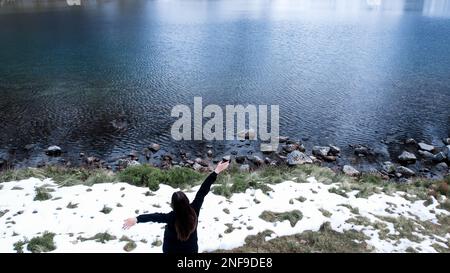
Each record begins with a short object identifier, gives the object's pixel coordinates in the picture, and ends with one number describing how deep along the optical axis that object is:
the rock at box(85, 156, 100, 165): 22.58
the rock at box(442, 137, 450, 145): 24.73
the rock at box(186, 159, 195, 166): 22.27
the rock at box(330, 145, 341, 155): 23.54
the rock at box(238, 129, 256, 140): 25.70
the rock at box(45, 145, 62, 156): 23.64
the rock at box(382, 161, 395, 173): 21.28
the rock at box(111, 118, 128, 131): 27.42
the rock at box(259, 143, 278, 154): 23.92
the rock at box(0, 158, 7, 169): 22.22
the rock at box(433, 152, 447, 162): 22.53
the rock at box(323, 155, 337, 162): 22.70
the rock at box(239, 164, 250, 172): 20.55
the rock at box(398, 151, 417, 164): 22.55
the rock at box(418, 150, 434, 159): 23.00
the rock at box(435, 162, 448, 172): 21.72
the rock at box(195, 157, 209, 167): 22.25
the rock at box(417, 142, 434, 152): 23.80
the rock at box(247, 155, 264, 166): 22.48
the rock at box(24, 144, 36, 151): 24.30
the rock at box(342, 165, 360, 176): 20.76
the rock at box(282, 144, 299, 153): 23.71
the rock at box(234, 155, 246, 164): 22.81
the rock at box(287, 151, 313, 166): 22.17
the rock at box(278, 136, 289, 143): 25.15
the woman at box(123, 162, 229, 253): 6.47
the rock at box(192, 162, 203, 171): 21.67
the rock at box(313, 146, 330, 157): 23.29
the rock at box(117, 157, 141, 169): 21.98
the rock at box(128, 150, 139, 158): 23.39
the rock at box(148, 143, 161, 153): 24.09
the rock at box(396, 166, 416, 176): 21.02
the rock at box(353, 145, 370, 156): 23.45
